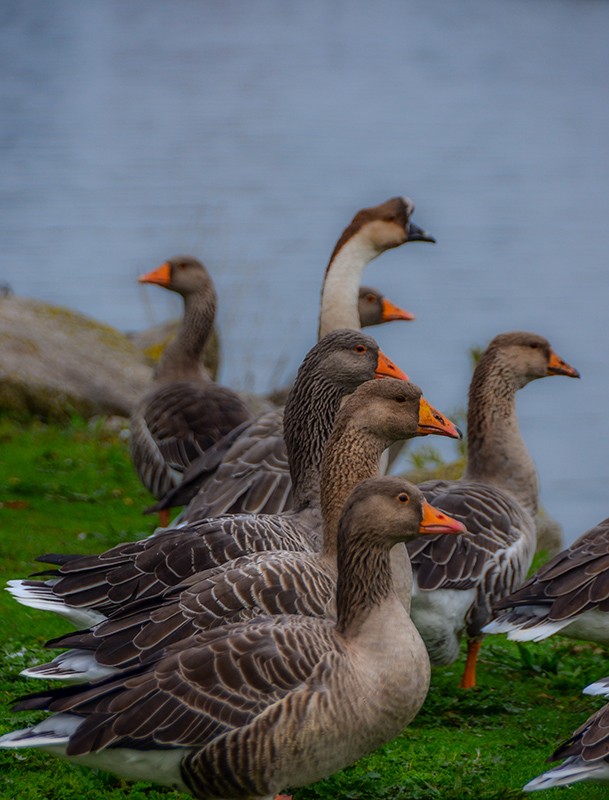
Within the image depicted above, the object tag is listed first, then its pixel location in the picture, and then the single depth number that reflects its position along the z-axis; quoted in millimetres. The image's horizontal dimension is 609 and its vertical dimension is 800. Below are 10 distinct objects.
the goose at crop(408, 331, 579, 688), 12773
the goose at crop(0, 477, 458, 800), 8359
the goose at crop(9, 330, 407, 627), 10625
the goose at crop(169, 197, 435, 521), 13891
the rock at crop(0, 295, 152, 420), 23606
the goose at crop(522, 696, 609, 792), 8312
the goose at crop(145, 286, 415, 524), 14391
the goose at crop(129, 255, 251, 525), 17578
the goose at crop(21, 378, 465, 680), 9344
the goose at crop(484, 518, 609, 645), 11500
